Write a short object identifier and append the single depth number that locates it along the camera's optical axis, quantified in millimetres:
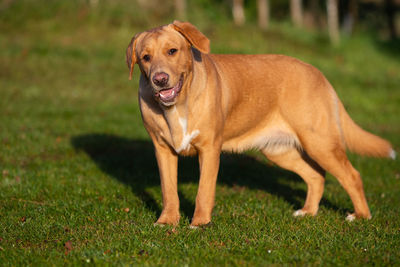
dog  5141
